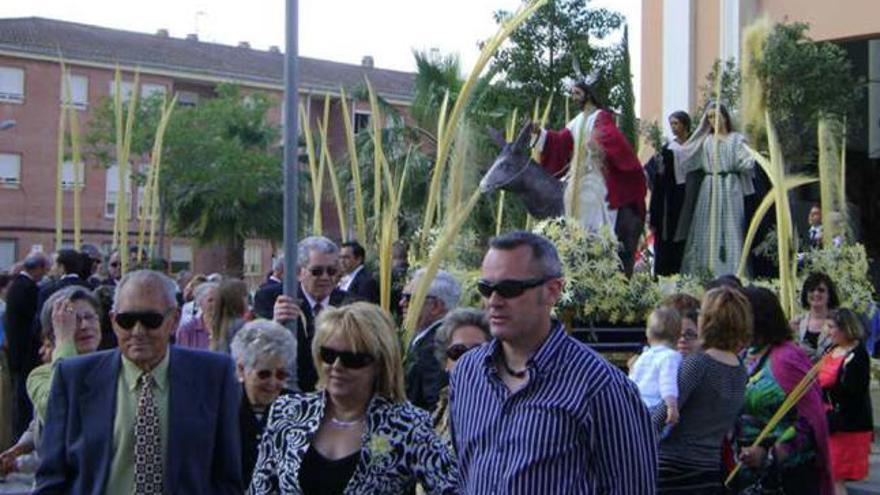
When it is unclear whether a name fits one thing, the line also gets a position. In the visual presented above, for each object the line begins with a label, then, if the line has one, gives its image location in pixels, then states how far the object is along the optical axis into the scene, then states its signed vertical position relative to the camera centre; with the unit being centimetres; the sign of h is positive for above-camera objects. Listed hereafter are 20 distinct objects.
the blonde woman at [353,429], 454 -52
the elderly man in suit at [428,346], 659 -39
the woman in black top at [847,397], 996 -91
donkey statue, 1078 +65
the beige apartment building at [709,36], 2544 +420
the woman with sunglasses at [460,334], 612 -29
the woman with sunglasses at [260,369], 575 -42
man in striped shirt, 397 -39
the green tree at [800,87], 1880 +242
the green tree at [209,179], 4719 +277
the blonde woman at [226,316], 757 -27
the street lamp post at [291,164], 609 +42
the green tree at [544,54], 2428 +358
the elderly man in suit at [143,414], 473 -50
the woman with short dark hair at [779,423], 720 -77
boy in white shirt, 664 -46
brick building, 5425 +632
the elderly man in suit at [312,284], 747 -10
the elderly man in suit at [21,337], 1116 -59
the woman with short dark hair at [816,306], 1055 -28
